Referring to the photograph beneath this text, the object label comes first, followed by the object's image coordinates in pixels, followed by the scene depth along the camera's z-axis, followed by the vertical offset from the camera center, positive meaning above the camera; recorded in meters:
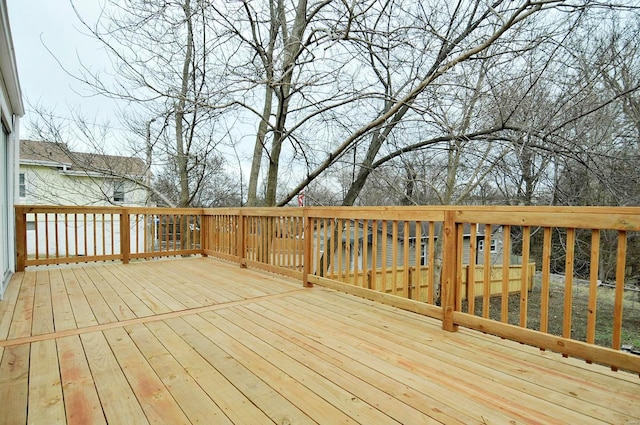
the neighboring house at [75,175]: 8.12 +0.68
